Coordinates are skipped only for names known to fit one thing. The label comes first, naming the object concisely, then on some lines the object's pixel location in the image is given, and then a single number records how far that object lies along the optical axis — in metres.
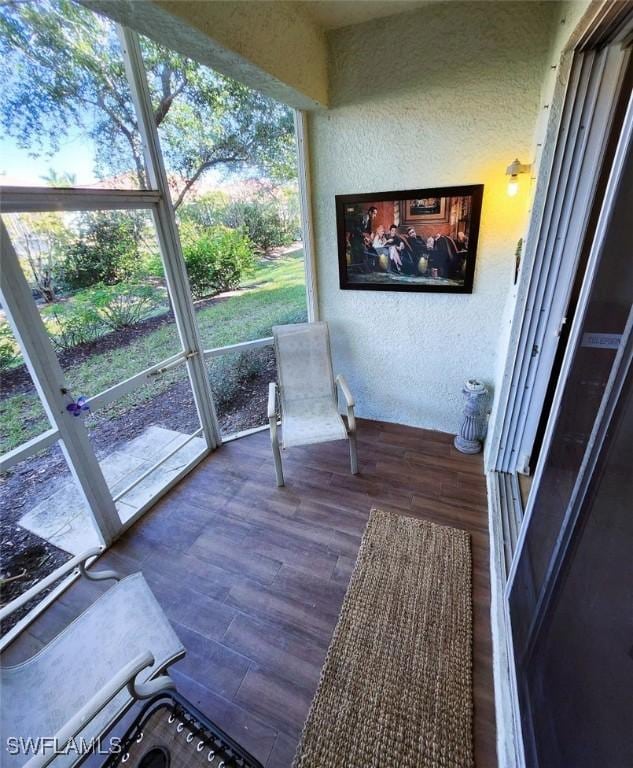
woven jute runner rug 1.20
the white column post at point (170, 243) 1.76
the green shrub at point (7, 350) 1.44
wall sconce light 1.83
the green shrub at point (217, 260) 2.32
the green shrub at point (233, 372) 2.67
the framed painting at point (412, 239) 2.22
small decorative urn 2.46
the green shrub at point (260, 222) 2.42
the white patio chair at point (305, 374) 2.65
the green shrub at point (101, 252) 1.68
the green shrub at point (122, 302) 1.82
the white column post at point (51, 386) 1.45
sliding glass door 0.67
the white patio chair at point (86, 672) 0.96
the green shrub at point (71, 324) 1.63
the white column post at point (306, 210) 2.45
